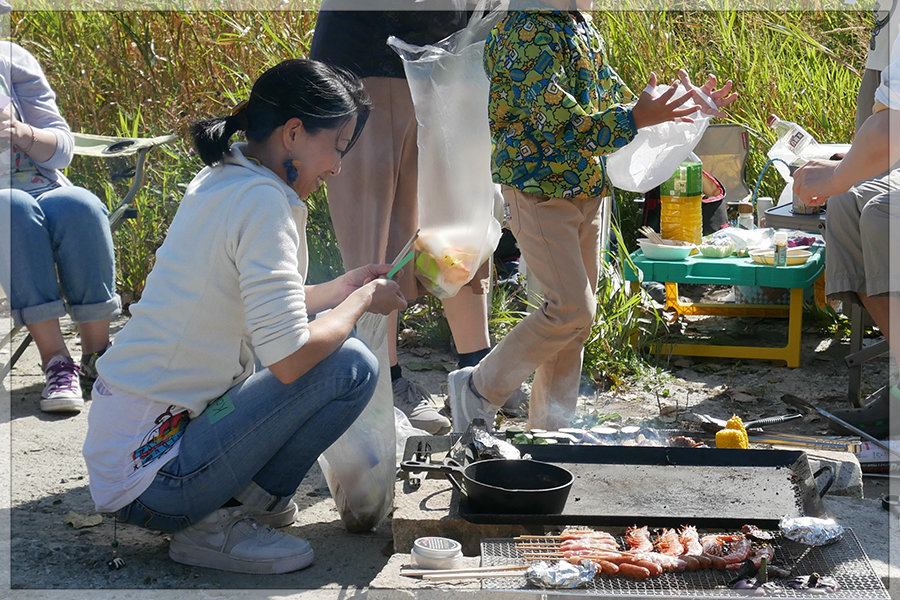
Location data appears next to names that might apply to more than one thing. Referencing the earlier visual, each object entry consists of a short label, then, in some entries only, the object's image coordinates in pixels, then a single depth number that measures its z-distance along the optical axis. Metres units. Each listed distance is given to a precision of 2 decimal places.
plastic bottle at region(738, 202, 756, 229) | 5.55
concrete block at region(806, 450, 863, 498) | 3.31
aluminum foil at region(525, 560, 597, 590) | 2.44
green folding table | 4.75
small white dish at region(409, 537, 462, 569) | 2.58
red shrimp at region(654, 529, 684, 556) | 2.63
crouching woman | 2.65
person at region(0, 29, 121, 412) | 4.23
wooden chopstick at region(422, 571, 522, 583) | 2.51
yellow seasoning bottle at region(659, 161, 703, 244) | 5.07
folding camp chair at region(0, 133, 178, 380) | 4.81
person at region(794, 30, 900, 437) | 3.83
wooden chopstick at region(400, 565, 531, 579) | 2.52
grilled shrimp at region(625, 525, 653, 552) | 2.67
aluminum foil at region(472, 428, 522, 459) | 3.10
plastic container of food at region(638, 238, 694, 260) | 4.98
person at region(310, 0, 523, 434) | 4.04
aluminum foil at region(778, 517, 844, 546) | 2.62
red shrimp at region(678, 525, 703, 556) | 2.62
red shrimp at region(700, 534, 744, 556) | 2.64
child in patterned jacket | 3.33
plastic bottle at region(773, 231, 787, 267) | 4.76
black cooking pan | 2.77
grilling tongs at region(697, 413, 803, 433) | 3.72
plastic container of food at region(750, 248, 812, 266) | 4.78
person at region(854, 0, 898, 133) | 4.35
